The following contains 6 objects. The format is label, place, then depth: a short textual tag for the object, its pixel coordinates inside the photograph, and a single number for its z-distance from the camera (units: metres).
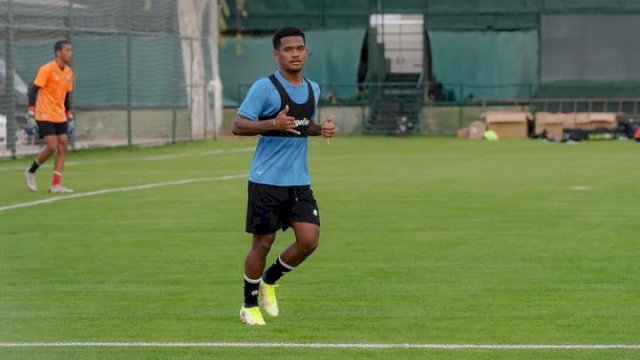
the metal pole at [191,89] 42.38
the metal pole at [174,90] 40.97
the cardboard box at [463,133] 46.80
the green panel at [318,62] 50.50
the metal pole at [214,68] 45.00
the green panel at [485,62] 49.91
